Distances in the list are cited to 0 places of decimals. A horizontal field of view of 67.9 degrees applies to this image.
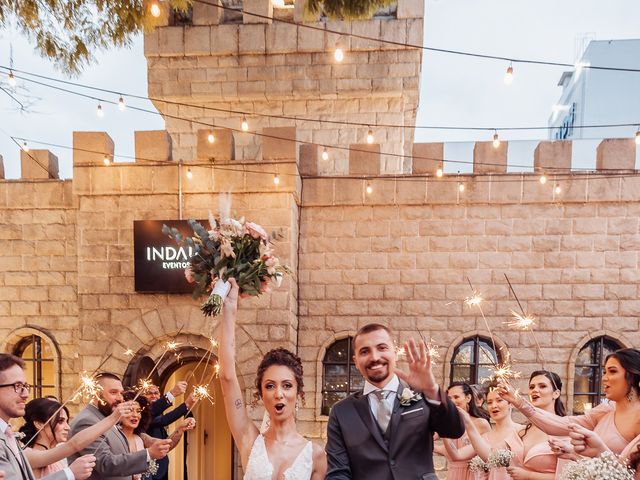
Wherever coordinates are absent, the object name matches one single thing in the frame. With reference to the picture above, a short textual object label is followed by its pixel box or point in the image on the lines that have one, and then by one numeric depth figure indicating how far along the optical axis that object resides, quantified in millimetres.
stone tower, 7953
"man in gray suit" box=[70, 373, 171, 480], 3260
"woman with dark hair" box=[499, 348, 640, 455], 2760
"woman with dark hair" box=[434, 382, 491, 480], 4145
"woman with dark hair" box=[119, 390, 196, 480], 3875
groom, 2061
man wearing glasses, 2414
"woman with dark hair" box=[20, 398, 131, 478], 2887
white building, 18516
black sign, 6652
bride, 2504
